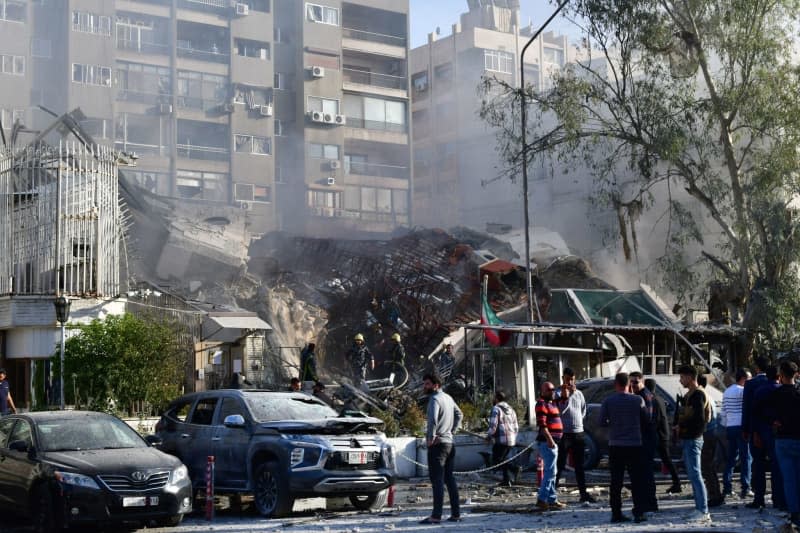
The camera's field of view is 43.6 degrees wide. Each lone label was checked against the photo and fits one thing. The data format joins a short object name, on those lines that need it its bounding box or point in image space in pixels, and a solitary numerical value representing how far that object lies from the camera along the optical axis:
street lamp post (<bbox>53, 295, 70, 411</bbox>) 18.80
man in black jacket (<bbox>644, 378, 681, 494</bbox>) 14.12
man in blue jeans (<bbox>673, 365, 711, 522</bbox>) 11.09
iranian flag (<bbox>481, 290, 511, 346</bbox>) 21.97
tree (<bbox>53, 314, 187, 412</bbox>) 19.80
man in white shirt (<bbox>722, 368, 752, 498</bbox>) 13.23
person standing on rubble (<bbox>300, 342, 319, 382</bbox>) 22.26
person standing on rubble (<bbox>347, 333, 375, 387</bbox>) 24.88
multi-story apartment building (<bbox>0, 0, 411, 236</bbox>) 47.97
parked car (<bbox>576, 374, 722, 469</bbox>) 16.88
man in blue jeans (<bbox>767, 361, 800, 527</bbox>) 10.15
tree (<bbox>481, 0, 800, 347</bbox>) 24.80
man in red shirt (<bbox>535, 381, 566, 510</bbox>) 12.43
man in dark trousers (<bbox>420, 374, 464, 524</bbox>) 11.42
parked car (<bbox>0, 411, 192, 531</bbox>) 10.74
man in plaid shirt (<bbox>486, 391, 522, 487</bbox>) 16.55
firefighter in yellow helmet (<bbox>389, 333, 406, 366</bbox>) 24.57
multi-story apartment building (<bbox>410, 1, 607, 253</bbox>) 59.59
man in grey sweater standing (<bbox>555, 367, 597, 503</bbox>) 13.56
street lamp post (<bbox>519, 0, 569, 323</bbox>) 24.24
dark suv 12.11
